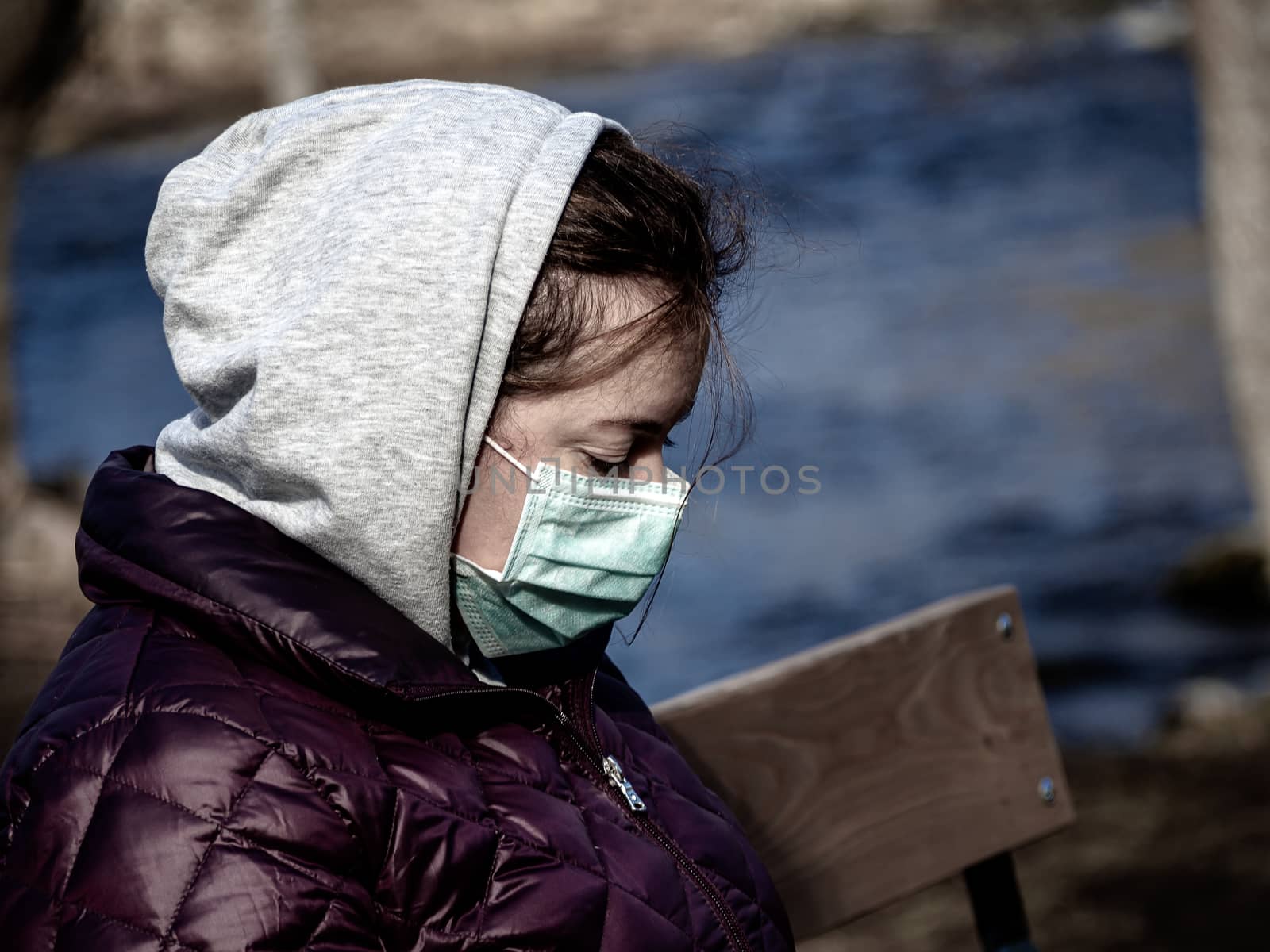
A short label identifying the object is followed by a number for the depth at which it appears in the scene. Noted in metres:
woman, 2.47
